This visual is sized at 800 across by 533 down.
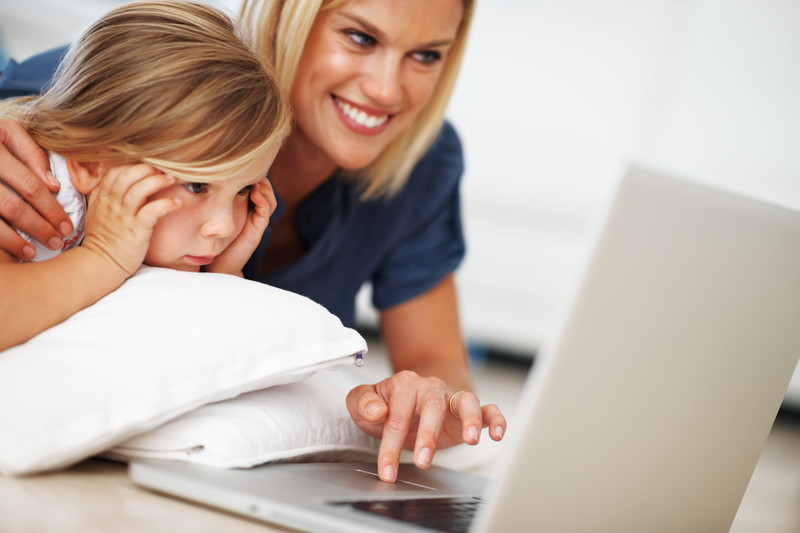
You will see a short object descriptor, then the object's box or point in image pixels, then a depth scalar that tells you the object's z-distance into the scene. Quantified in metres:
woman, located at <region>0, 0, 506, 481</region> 0.88
